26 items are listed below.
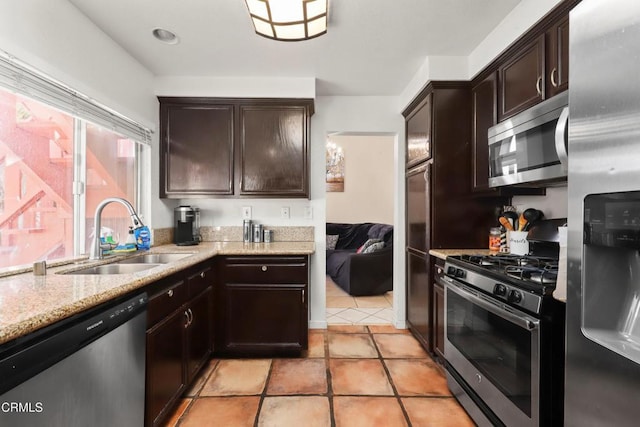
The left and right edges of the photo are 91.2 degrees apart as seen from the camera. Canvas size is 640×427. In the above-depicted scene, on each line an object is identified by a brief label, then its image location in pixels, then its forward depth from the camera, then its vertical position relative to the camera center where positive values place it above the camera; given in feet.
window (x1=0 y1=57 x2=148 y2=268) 5.11 +0.76
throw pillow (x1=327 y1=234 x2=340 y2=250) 17.75 -1.48
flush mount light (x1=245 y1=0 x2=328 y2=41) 5.21 +3.50
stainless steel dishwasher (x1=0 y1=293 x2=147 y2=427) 2.76 -1.67
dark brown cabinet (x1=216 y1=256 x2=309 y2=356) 7.98 -2.27
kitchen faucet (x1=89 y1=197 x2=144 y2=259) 6.15 -0.17
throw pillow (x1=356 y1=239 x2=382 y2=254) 14.62 -1.32
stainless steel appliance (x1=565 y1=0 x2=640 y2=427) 2.55 -0.01
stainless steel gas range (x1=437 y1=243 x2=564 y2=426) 4.05 -1.88
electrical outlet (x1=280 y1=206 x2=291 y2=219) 10.32 +0.12
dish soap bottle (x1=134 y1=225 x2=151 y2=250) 7.38 -0.53
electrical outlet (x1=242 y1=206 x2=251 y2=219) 10.23 +0.11
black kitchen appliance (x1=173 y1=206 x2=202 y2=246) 9.29 -0.32
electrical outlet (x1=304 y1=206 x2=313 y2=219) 10.36 +0.12
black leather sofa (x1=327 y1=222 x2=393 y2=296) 13.84 -2.44
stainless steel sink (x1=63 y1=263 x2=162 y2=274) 5.86 -1.06
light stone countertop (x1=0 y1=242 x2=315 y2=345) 2.92 -0.96
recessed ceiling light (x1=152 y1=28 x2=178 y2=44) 6.88 +4.04
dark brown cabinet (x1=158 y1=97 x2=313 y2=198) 9.15 +2.23
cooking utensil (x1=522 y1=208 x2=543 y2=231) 6.71 +0.02
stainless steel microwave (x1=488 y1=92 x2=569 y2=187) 4.77 +1.24
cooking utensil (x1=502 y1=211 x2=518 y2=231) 7.24 -0.03
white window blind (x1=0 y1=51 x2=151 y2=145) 4.76 +2.15
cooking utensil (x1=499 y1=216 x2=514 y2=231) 7.14 -0.14
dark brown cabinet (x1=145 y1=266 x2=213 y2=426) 5.04 -2.31
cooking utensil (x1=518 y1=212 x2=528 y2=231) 6.82 -0.12
